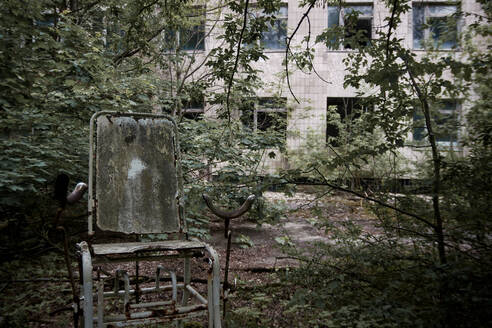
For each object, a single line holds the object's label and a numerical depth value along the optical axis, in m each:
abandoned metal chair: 2.23
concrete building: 10.09
